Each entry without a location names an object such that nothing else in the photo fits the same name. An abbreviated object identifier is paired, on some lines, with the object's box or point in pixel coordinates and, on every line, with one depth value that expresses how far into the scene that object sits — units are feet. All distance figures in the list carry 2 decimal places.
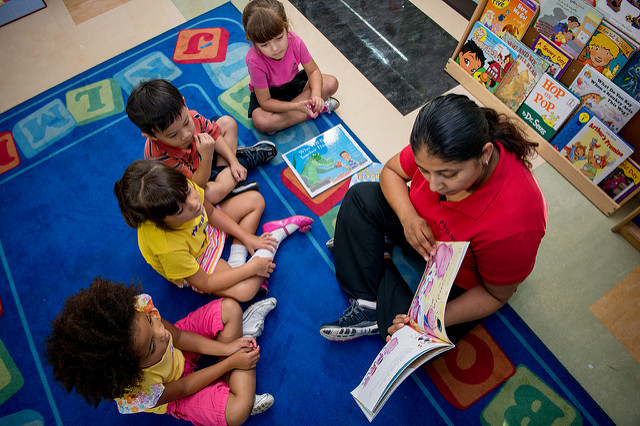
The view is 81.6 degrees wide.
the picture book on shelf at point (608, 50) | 5.06
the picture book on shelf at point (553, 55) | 5.78
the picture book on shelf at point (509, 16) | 5.89
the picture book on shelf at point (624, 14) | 4.76
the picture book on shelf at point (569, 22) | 5.21
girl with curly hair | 3.46
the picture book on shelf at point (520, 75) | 6.16
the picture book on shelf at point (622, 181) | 5.71
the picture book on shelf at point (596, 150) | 5.70
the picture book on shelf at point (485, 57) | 6.56
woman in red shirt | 3.35
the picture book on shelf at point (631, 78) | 5.11
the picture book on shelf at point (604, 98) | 5.37
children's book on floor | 6.61
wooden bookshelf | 6.21
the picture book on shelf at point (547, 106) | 6.00
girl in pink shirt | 5.53
